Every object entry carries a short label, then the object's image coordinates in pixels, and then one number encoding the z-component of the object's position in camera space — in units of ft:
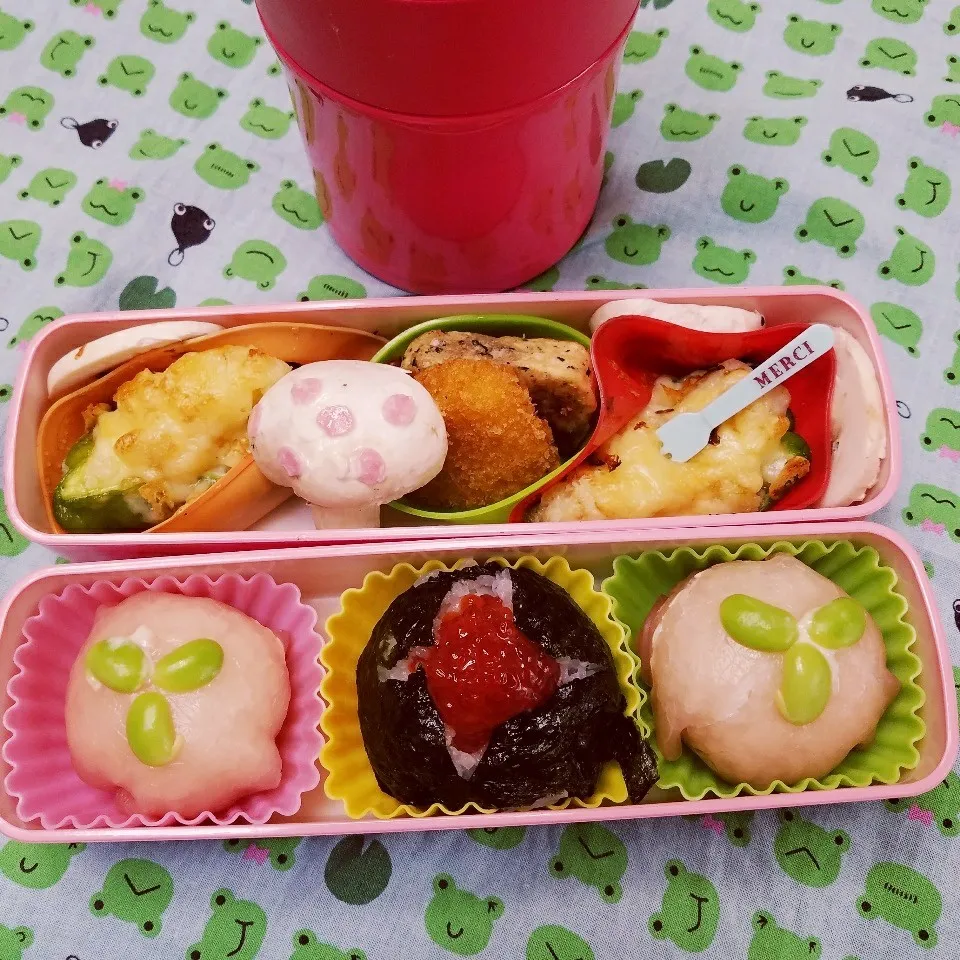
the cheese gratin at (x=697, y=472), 0.74
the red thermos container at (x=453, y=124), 0.58
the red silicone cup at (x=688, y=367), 0.76
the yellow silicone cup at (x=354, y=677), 0.68
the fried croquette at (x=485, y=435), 0.73
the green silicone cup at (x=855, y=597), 0.69
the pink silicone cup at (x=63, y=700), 0.69
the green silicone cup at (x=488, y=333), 0.74
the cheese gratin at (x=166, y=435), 0.73
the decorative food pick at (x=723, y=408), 0.73
